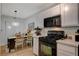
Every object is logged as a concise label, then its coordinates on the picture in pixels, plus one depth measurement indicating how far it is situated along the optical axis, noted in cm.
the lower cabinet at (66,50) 151
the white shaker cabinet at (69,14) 169
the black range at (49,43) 172
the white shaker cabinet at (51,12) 173
